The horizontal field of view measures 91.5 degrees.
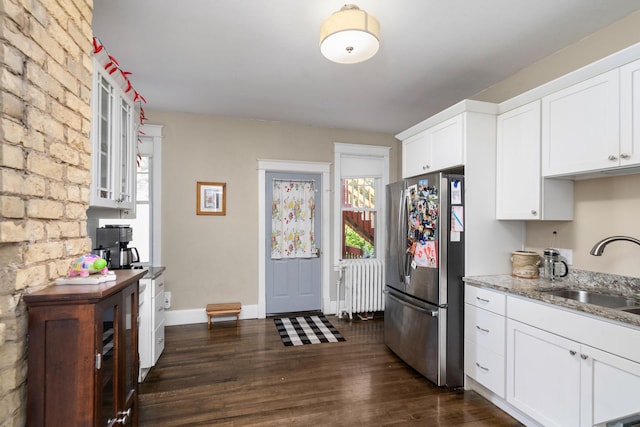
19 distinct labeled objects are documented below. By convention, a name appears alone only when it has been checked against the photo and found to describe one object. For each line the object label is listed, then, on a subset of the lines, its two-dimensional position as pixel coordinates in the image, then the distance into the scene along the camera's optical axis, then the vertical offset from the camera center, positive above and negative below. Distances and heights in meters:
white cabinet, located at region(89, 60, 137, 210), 1.88 +0.49
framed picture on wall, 4.03 +0.23
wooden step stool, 3.84 -1.17
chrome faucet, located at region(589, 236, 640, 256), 1.98 -0.17
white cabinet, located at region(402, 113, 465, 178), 2.61 +0.64
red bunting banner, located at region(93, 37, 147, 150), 1.84 +0.99
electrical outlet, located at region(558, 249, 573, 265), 2.38 -0.28
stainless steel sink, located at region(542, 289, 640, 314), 1.94 -0.53
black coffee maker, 2.32 -0.22
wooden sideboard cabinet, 1.19 -0.55
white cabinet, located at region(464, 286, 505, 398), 2.22 -0.91
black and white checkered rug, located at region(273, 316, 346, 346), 3.49 -1.38
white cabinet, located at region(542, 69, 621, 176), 1.85 +0.59
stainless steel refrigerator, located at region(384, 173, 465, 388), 2.51 -0.51
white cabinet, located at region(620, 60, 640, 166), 1.74 +0.59
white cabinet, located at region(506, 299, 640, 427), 1.55 -0.89
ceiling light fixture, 1.76 +1.05
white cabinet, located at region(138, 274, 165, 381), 2.65 -0.96
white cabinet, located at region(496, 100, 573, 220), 2.29 +0.30
